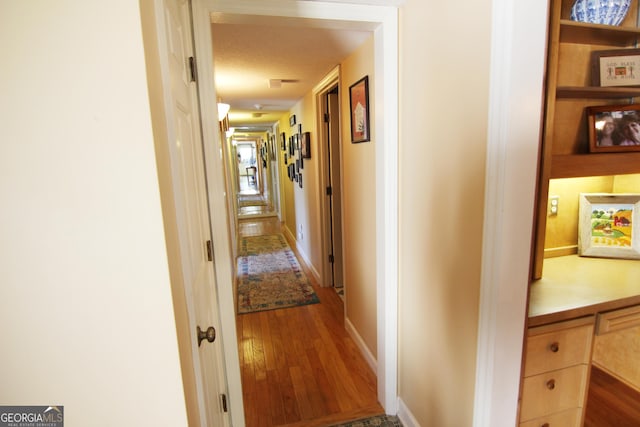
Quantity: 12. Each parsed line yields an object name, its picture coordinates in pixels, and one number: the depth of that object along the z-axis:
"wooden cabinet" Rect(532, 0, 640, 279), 1.31
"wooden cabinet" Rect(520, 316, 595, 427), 1.19
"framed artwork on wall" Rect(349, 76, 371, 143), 1.97
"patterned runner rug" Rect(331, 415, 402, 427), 1.76
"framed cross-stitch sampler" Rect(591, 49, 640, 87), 1.38
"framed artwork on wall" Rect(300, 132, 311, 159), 3.70
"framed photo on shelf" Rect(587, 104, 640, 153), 1.41
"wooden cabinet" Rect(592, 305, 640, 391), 1.75
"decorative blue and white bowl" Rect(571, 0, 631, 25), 1.31
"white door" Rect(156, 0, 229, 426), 0.81
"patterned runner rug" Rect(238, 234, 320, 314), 3.33
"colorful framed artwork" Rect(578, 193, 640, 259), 1.63
